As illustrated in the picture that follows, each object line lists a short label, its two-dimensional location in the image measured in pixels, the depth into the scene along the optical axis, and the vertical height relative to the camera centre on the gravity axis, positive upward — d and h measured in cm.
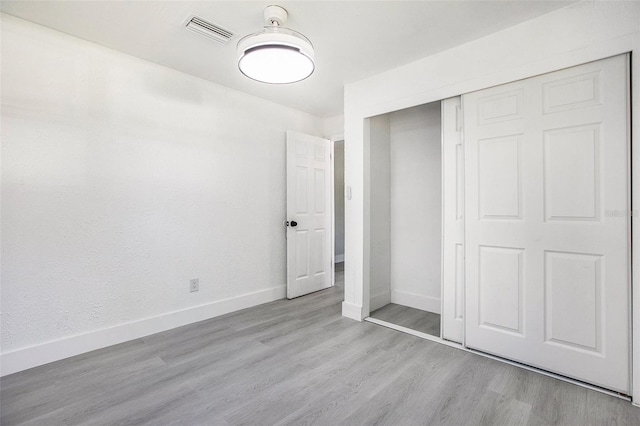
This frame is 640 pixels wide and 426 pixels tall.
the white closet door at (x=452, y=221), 257 -9
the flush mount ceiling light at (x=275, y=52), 196 +106
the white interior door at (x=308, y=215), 392 -6
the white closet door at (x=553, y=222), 186 -8
